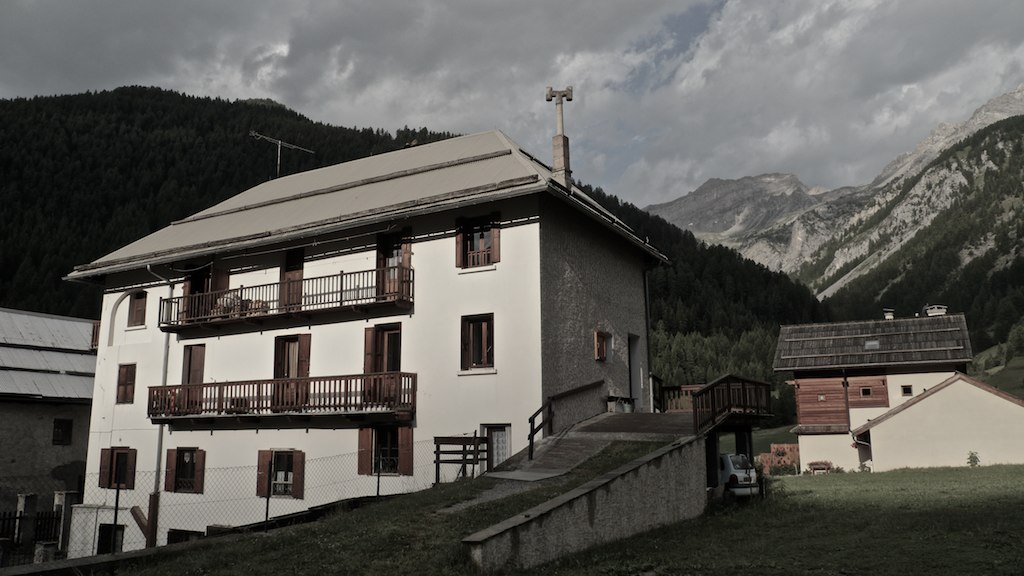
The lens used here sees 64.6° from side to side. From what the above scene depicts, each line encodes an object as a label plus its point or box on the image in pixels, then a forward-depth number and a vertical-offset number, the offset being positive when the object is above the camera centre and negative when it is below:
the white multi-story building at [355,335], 23.48 +3.26
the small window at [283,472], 26.00 -1.14
